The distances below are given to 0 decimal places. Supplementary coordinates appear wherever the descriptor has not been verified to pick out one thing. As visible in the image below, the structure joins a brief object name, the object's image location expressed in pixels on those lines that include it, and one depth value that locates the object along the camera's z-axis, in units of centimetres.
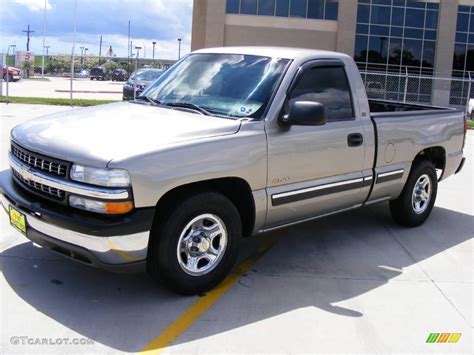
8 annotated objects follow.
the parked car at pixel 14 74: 4228
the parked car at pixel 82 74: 6560
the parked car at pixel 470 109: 2653
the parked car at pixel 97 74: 6400
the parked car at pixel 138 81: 2199
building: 3806
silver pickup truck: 383
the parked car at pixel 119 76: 6400
